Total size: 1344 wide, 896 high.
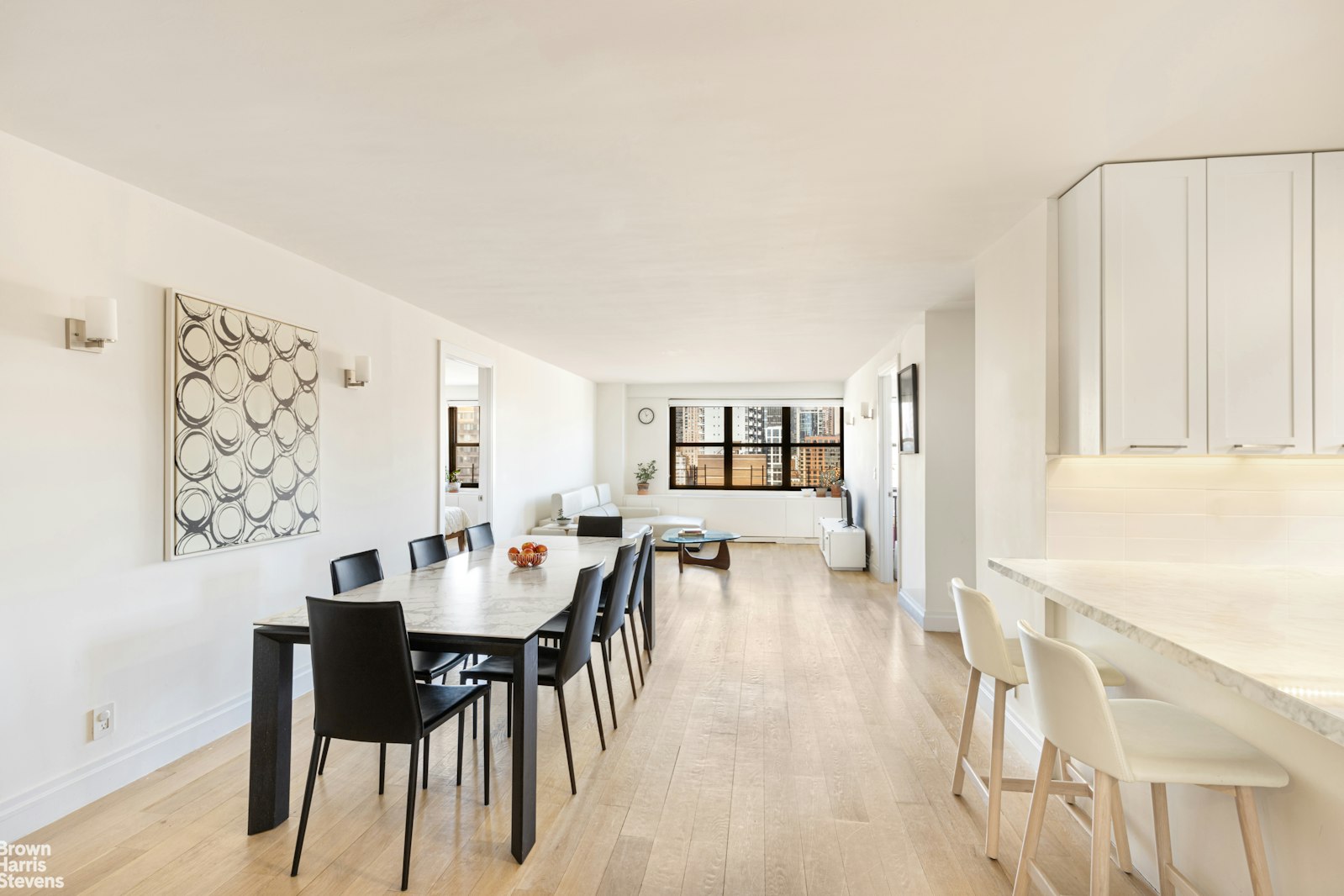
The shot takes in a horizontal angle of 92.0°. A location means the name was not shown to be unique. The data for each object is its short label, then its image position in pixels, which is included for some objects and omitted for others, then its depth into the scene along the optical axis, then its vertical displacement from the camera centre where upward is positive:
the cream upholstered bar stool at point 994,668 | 2.08 -0.75
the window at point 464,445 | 10.11 +0.03
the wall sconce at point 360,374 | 3.85 +0.43
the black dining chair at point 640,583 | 3.67 -0.80
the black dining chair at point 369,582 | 2.74 -0.62
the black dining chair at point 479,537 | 4.15 -0.60
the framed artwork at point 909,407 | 5.06 +0.32
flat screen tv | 8.30 -0.74
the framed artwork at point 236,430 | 2.76 +0.08
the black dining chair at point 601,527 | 4.88 -0.61
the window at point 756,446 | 9.77 +0.00
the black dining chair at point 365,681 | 1.97 -0.73
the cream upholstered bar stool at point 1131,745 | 1.41 -0.69
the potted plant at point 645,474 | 9.74 -0.42
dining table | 2.10 -0.68
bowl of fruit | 3.28 -0.56
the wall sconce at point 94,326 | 2.36 +0.44
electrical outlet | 2.45 -1.05
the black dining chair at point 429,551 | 3.56 -0.59
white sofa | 7.41 -0.79
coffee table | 6.83 -1.08
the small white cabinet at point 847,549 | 7.16 -1.14
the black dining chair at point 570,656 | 2.54 -0.85
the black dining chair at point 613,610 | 3.10 -0.79
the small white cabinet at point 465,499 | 8.52 -0.71
